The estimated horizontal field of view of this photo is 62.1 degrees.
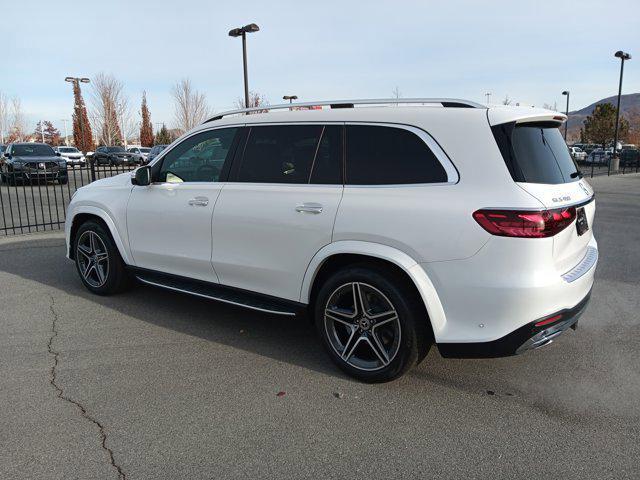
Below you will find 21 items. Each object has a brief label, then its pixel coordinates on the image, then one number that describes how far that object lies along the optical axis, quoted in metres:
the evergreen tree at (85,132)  62.34
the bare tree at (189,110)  53.19
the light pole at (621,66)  29.16
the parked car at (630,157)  35.16
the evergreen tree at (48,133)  100.66
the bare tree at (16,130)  73.44
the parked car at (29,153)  20.17
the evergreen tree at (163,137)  69.50
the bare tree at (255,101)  47.13
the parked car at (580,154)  41.09
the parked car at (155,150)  30.55
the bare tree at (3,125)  71.06
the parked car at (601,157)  38.72
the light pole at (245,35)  20.16
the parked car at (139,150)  44.24
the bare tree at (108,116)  60.72
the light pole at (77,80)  41.67
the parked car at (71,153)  36.78
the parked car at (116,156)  36.22
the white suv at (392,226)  3.04
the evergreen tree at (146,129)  72.19
